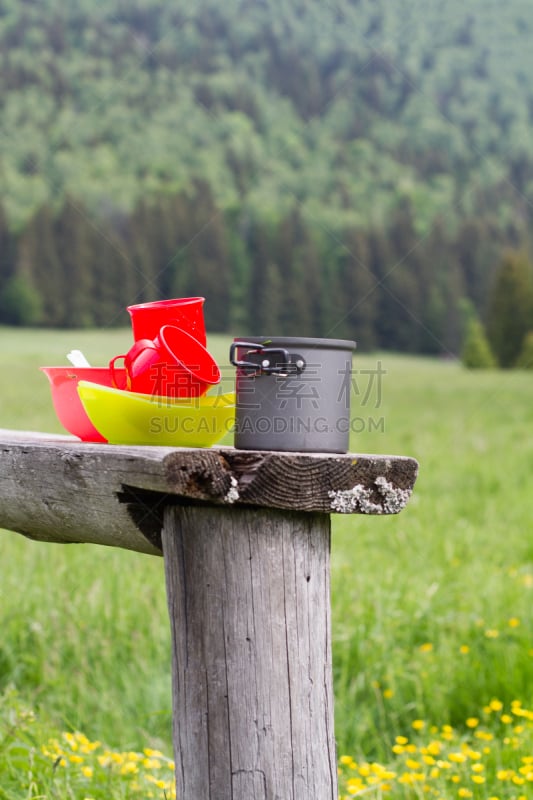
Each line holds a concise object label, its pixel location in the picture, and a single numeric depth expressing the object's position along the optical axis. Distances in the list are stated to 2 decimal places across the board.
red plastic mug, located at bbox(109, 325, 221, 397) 2.55
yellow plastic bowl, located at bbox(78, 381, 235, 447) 2.54
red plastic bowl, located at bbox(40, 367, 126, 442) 2.64
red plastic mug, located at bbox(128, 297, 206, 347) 2.59
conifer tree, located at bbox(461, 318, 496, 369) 45.02
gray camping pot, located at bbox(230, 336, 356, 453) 2.50
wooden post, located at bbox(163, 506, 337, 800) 2.46
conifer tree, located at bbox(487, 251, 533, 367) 45.99
